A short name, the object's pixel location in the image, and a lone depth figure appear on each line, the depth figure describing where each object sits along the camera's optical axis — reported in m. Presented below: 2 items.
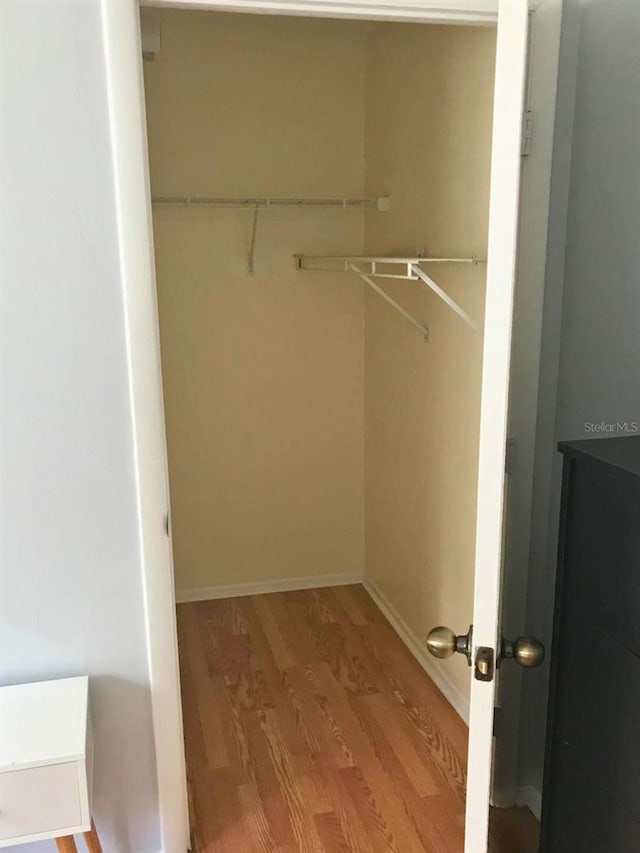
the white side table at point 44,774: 1.54
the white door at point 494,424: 1.26
